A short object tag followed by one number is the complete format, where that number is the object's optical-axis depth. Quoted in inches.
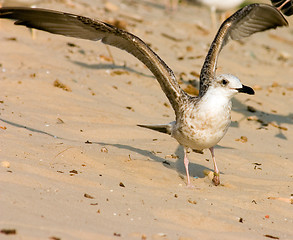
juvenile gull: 460.8
